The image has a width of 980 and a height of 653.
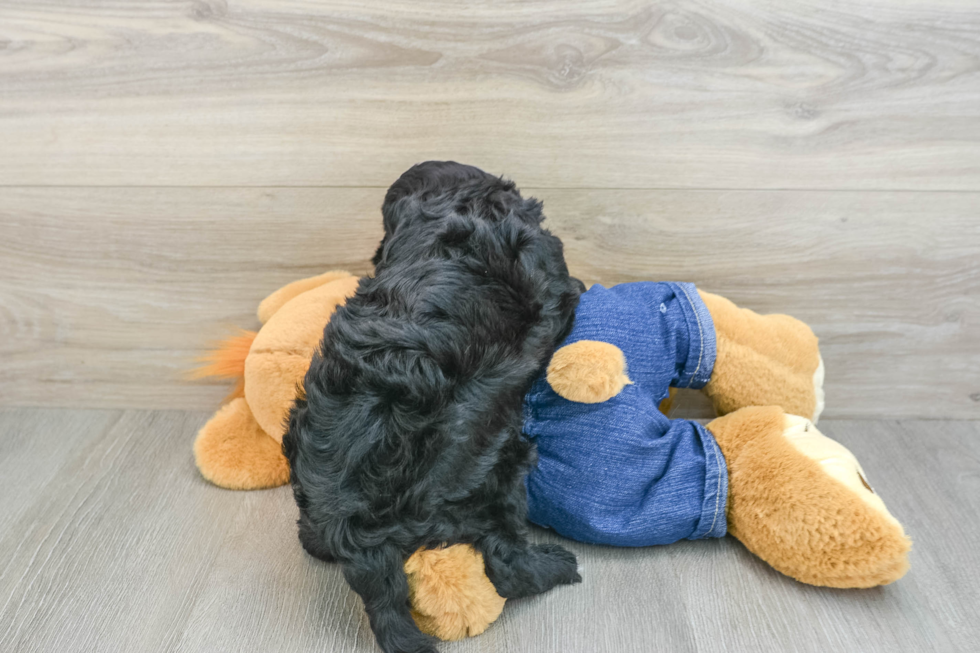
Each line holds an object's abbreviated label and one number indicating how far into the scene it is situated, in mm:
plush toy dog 708
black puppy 623
